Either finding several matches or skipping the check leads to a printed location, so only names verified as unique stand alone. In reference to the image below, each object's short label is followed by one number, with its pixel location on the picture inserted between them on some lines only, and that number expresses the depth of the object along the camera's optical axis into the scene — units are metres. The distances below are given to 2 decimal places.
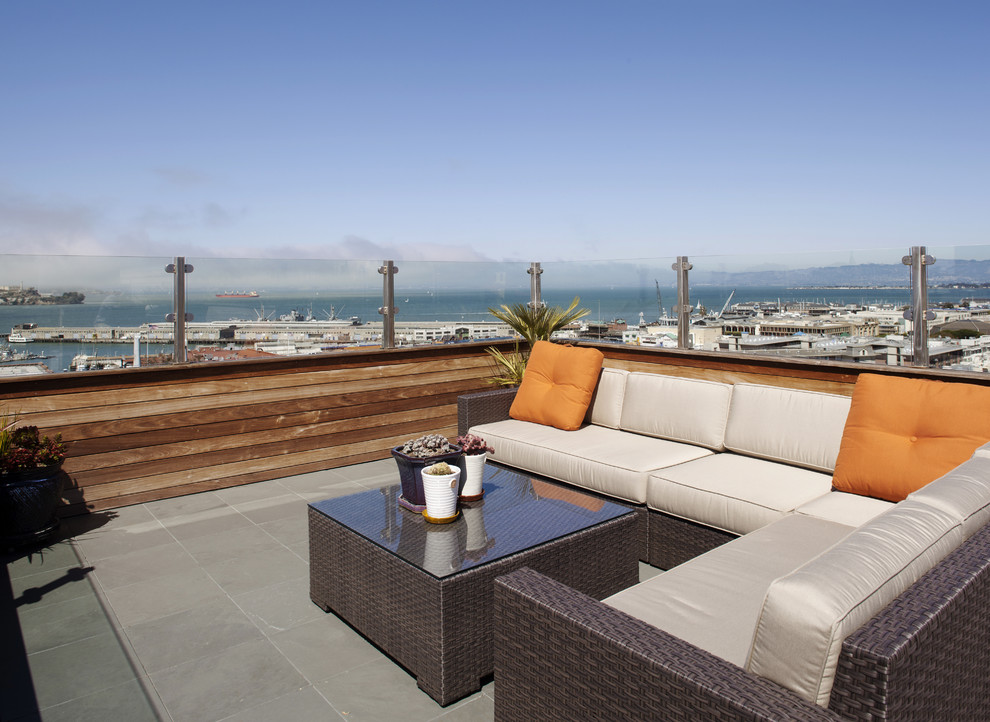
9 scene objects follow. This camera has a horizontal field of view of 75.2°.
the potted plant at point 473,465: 2.66
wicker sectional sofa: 1.02
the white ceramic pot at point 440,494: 2.39
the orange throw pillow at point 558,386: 3.93
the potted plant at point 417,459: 2.53
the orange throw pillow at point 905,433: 2.42
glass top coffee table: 1.99
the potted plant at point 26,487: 3.12
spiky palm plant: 5.35
